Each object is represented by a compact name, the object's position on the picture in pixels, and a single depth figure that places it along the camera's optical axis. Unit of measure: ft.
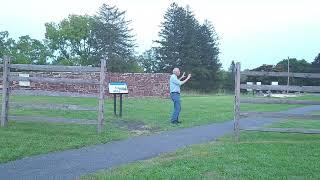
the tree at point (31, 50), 190.00
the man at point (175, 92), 37.12
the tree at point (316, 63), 198.46
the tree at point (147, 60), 202.51
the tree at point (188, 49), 178.38
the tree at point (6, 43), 187.15
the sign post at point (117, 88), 41.59
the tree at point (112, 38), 175.12
